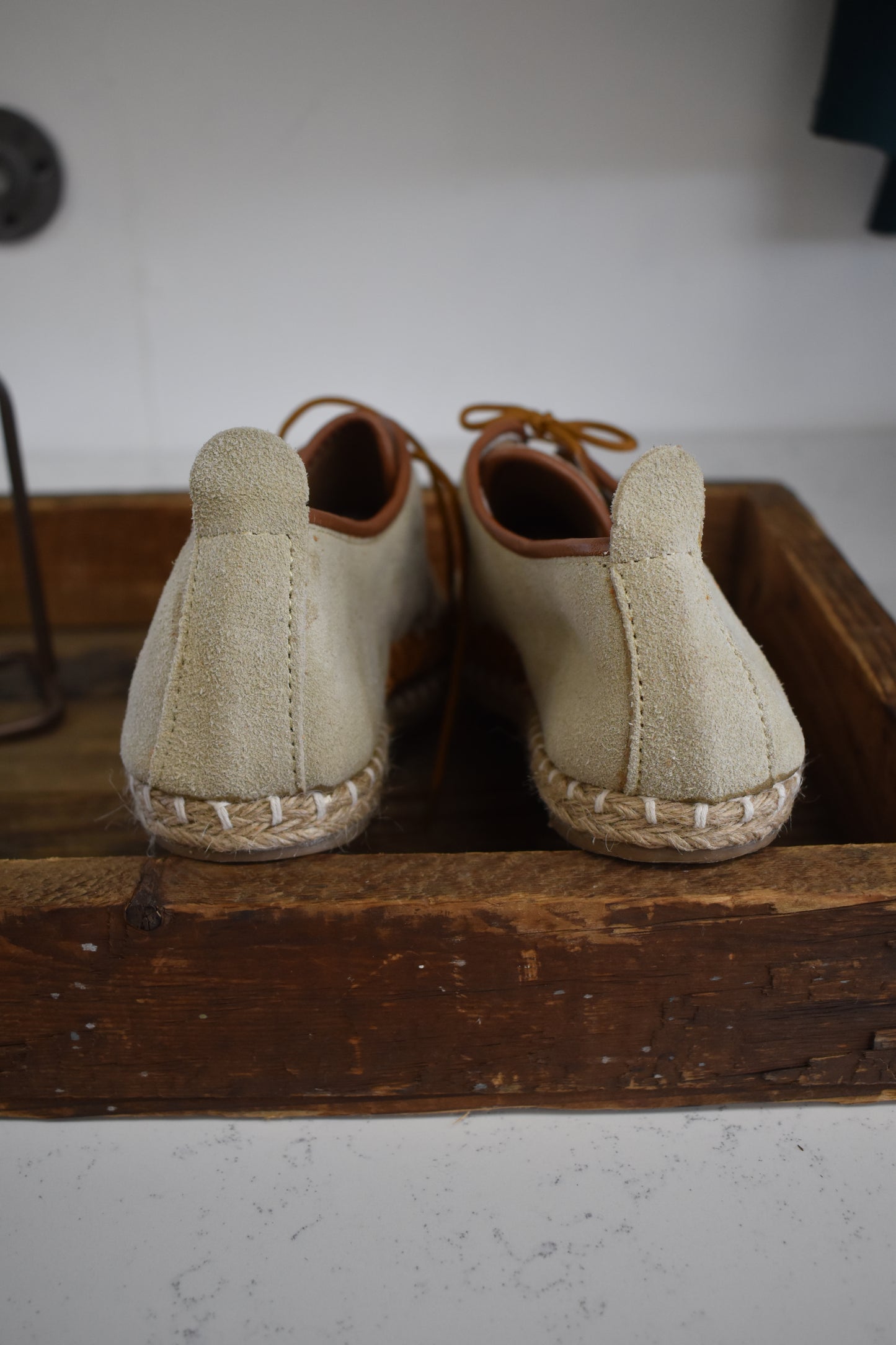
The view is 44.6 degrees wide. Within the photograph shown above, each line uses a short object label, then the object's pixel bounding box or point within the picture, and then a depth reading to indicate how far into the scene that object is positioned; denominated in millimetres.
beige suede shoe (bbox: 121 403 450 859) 414
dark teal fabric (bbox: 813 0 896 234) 926
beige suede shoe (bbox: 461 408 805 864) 414
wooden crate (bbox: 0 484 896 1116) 404
